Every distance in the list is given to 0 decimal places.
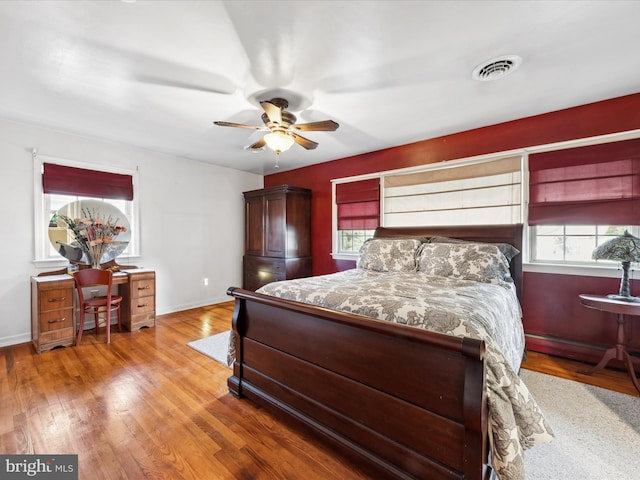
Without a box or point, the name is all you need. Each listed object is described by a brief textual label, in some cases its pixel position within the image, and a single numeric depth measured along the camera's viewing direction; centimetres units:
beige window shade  312
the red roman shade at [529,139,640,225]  250
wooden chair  313
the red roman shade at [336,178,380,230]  416
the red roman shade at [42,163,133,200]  334
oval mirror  344
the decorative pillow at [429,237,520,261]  275
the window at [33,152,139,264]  329
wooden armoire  461
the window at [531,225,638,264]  272
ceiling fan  239
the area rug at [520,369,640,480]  146
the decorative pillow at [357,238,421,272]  306
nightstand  217
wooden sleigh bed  116
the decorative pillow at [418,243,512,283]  251
